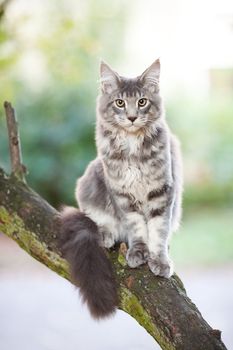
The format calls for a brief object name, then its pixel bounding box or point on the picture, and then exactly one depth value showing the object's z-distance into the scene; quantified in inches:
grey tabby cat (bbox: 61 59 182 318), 110.9
